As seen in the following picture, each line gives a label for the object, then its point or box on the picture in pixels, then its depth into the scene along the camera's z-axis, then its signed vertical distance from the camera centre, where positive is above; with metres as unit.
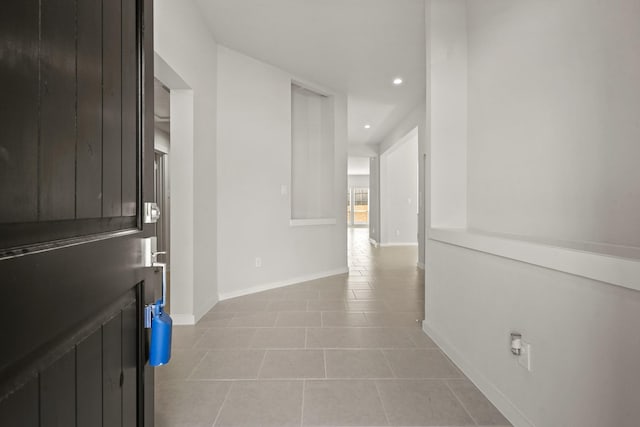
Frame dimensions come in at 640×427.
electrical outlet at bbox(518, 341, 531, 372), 1.40 -0.63
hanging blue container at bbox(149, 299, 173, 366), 0.99 -0.40
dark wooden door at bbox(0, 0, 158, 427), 0.46 +0.01
